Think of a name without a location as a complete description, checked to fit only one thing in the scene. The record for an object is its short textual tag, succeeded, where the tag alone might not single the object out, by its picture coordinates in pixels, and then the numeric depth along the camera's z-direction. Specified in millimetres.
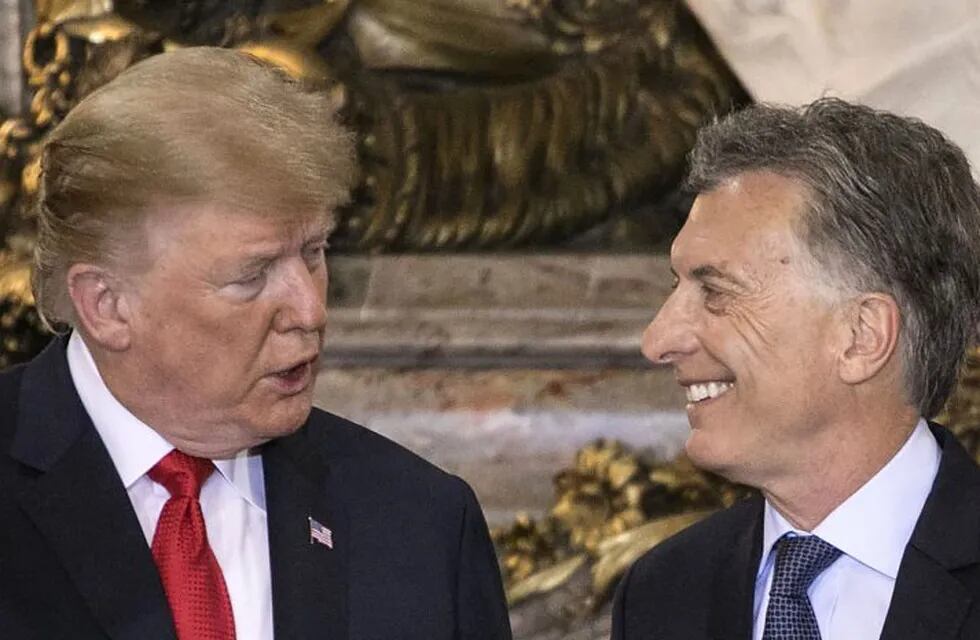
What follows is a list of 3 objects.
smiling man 5520
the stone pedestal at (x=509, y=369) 8398
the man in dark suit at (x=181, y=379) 5156
